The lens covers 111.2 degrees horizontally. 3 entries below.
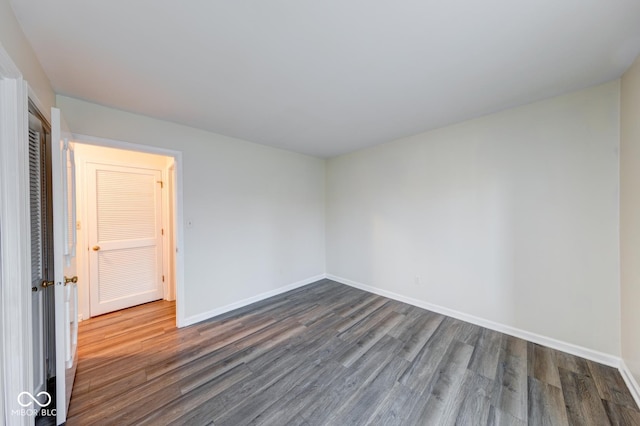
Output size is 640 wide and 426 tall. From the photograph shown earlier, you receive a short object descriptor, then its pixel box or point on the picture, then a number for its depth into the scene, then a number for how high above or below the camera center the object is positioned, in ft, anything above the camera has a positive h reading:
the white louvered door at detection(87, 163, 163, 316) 9.47 -1.00
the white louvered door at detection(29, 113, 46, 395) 4.64 -0.59
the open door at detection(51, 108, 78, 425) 4.49 -1.09
